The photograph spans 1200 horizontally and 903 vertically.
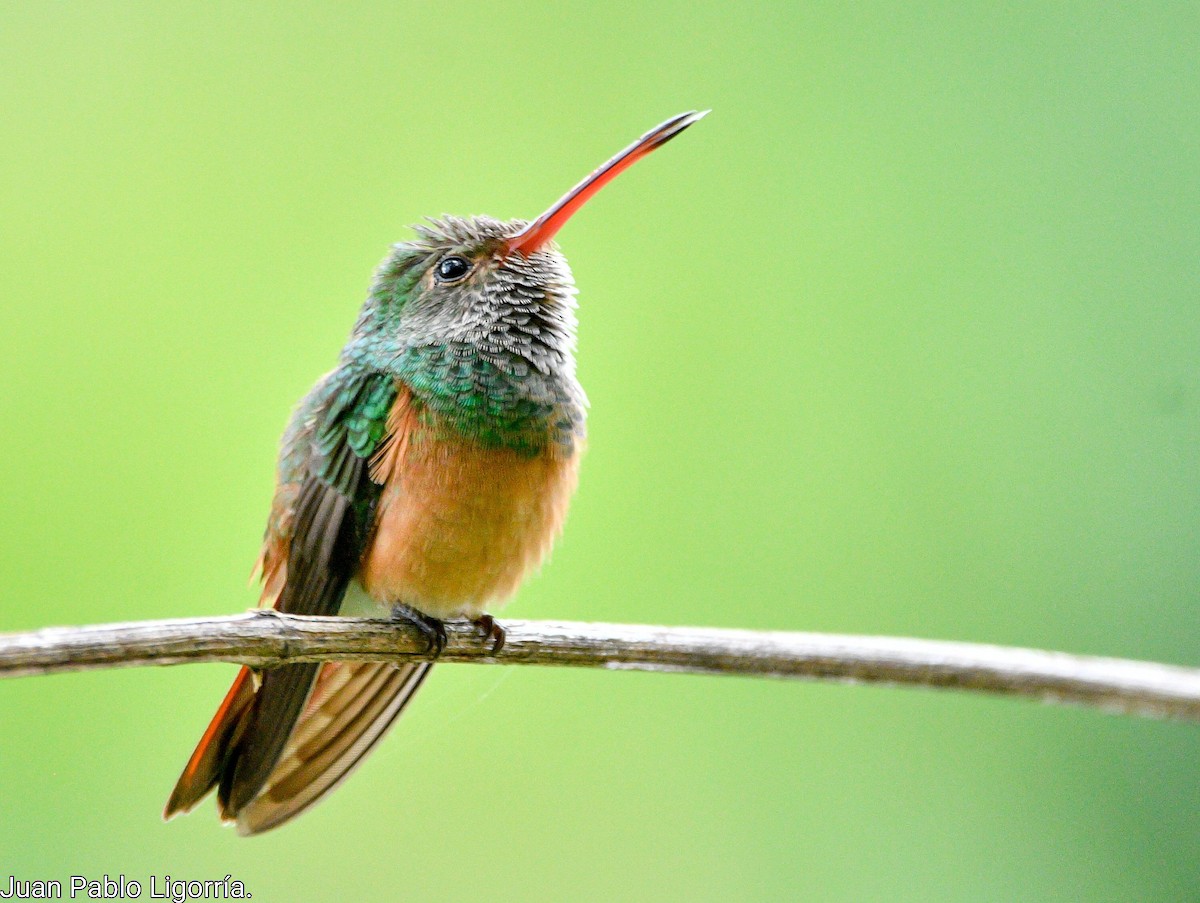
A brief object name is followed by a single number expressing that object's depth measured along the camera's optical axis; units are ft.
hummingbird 6.45
